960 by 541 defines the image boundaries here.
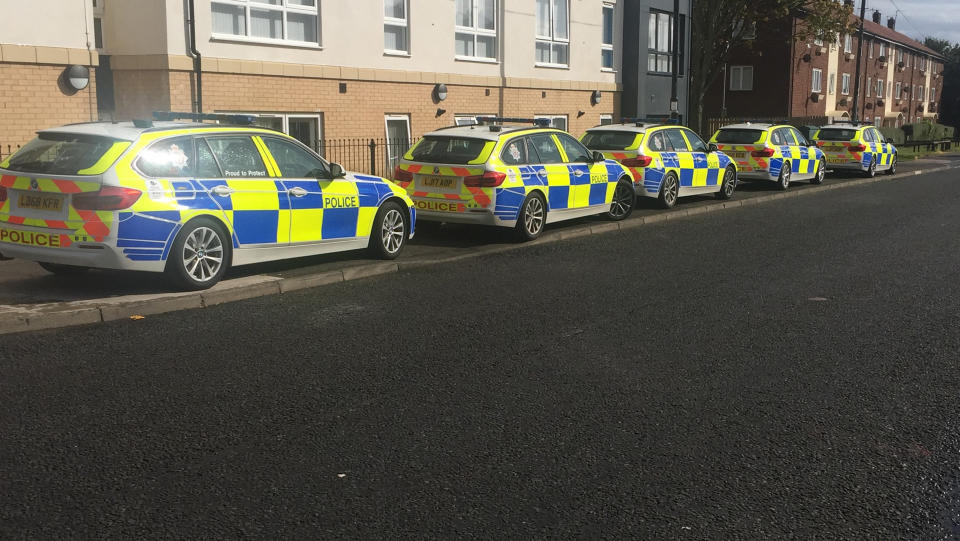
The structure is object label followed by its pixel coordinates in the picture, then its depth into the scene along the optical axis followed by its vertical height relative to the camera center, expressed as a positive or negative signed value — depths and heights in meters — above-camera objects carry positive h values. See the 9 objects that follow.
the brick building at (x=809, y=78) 50.31 +2.54
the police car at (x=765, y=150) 20.89 -0.65
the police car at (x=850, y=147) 26.12 -0.70
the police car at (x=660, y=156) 15.89 -0.59
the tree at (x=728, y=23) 28.34 +3.01
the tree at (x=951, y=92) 87.81 +2.80
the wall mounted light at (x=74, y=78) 14.74 +0.68
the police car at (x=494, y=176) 11.79 -0.70
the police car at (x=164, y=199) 7.82 -0.68
